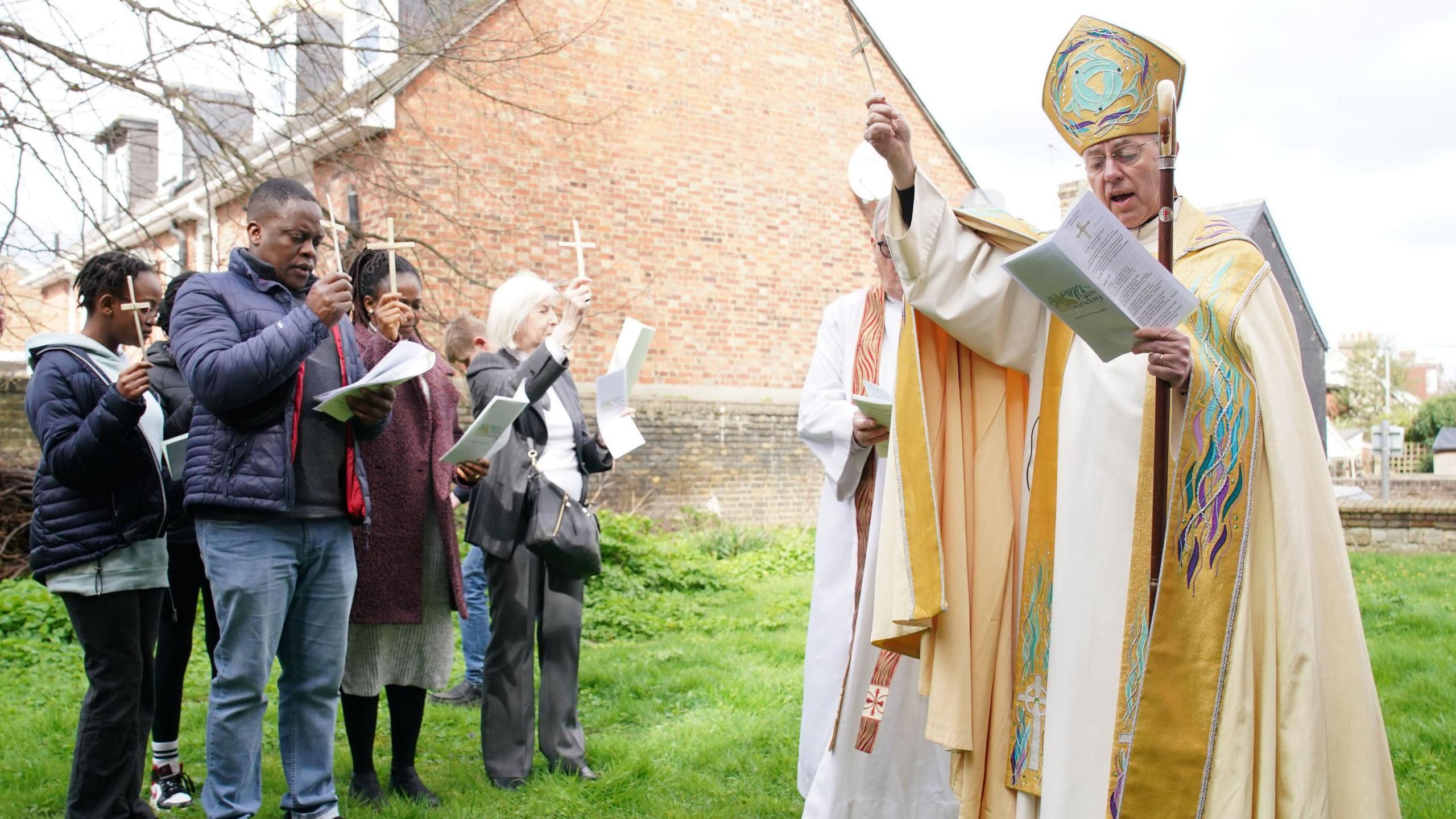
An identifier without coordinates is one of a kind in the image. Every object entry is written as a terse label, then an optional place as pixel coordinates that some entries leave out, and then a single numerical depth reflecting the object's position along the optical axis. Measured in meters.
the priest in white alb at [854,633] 3.98
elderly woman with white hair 5.00
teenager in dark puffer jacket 3.99
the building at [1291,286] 21.23
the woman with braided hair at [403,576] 4.62
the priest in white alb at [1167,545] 2.80
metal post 27.41
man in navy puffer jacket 3.81
